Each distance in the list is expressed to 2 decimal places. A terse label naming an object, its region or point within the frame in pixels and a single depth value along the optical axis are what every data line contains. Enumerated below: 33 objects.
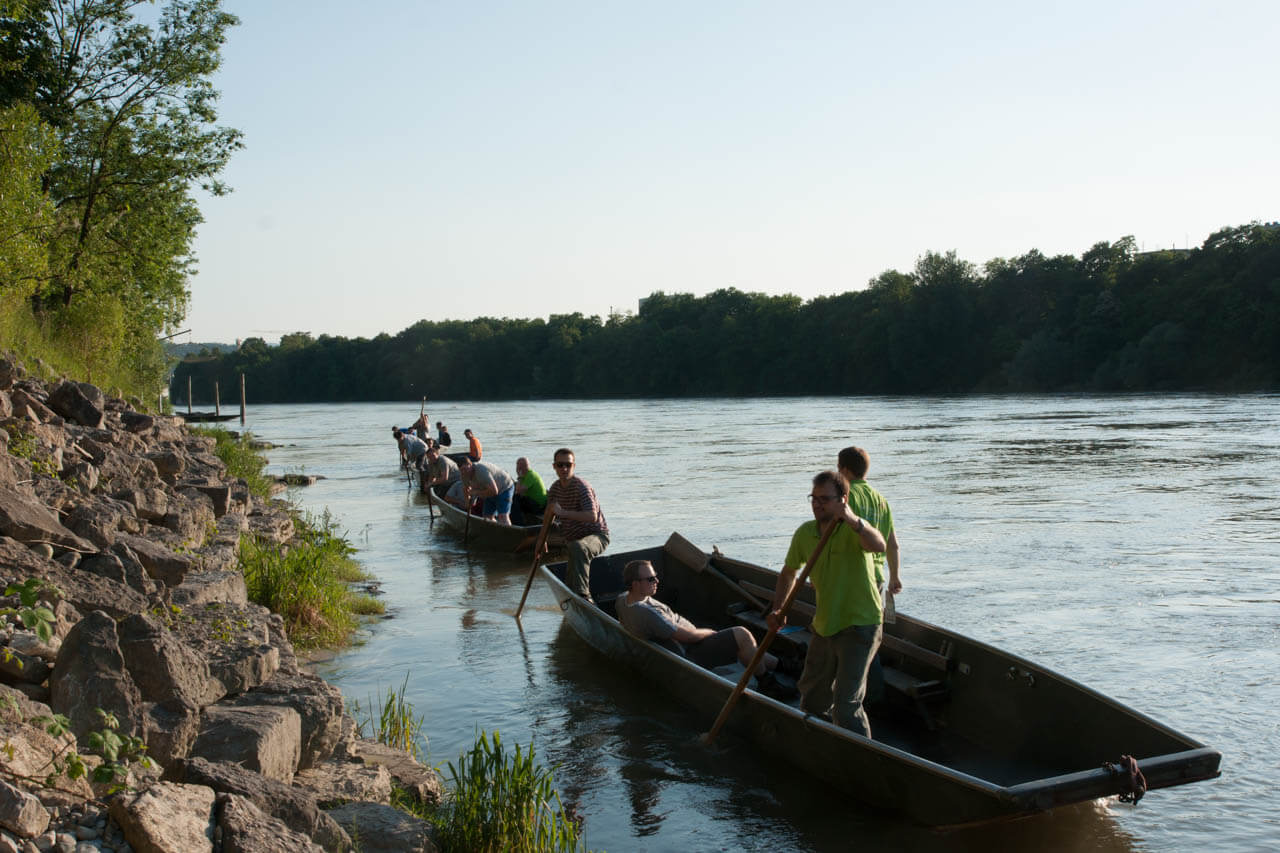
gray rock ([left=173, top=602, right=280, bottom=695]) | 5.66
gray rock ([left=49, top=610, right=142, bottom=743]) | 4.38
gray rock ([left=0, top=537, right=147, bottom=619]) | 5.39
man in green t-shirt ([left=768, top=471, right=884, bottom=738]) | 5.90
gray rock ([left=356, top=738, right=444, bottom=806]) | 5.86
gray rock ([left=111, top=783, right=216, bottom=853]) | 3.54
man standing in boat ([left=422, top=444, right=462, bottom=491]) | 20.38
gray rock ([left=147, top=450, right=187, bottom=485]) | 11.78
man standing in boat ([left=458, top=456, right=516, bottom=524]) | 16.16
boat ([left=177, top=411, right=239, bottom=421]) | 54.50
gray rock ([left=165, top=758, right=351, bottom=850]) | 4.21
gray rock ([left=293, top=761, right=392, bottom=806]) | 5.04
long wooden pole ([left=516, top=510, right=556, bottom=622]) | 11.32
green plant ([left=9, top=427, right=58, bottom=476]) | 7.86
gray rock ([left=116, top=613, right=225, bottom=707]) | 4.79
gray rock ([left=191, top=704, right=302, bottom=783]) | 4.69
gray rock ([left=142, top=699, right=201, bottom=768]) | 4.49
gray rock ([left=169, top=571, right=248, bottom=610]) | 6.77
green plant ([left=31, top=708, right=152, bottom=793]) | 3.74
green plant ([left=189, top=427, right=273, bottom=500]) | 20.03
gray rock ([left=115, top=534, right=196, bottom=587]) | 6.90
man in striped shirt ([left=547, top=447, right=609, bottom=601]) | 10.48
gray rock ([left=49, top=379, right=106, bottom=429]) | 11.25
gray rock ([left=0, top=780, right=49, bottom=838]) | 3.32
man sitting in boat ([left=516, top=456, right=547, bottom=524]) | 16.34
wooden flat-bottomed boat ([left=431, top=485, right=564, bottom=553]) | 15.08
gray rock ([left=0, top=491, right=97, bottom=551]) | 5.77
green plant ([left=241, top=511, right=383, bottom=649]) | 9.73
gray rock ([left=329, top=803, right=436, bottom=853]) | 4.61
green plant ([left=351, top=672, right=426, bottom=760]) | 7.01
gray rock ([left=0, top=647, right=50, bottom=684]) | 4.50
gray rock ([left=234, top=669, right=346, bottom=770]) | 5.42
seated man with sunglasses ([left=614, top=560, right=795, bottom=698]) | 8.25
